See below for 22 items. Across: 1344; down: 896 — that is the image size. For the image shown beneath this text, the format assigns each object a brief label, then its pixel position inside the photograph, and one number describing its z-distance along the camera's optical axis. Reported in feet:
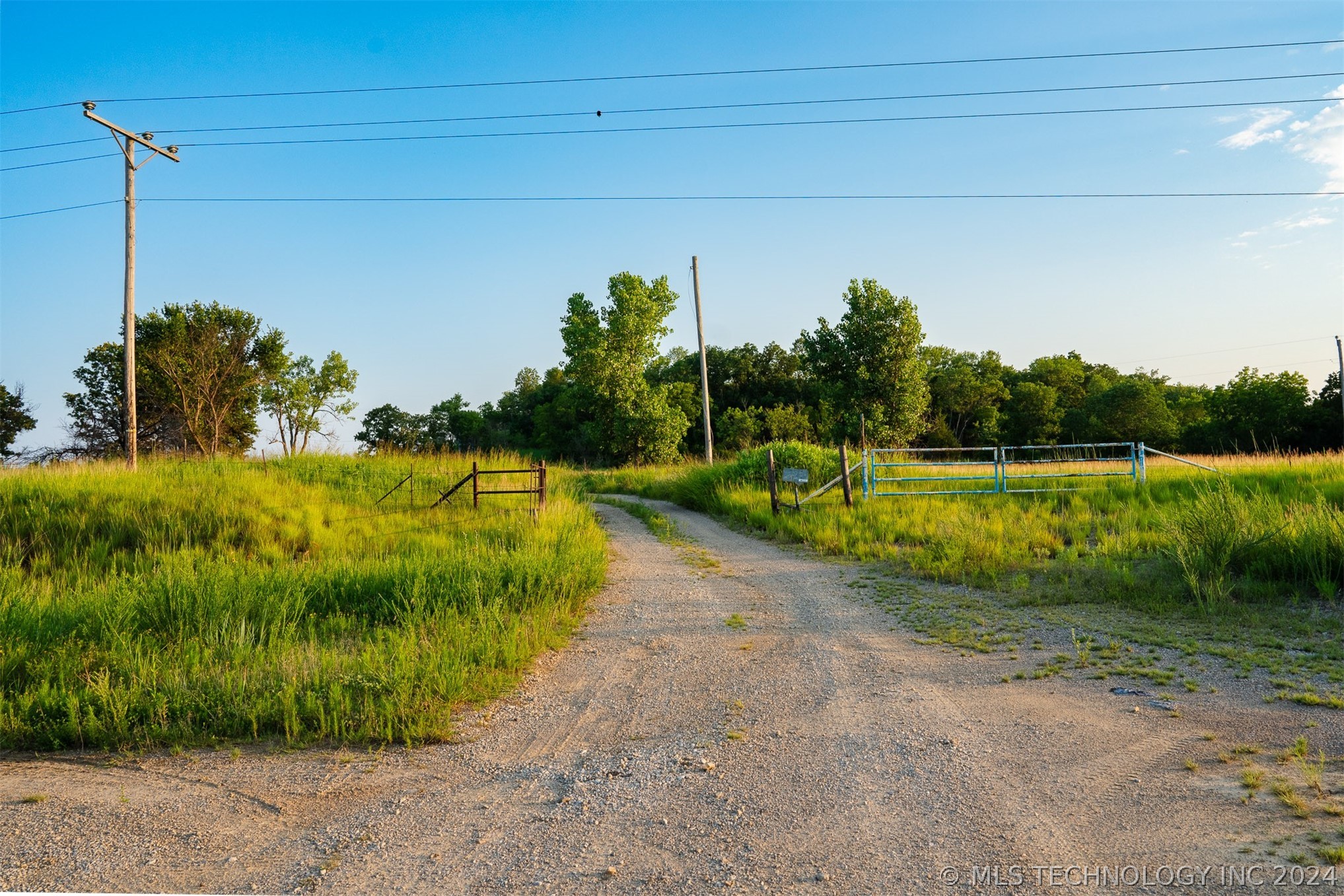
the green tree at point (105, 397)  121.51
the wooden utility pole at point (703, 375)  91.71
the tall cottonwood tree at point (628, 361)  132.77
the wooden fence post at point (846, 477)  52.34
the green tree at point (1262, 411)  139.74
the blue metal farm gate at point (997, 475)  55.06
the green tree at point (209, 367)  122.72
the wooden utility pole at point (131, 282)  55.93
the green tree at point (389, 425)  189.00
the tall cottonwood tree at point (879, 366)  119.85
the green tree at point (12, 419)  127.85
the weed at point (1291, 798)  11.93
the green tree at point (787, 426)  145.18
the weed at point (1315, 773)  12.73
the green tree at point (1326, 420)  135.44
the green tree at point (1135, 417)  175.73
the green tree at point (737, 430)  152.87
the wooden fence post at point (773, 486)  53.06
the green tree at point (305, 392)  146.92
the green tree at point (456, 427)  216.13
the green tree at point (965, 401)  199.00
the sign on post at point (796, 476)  52.24
